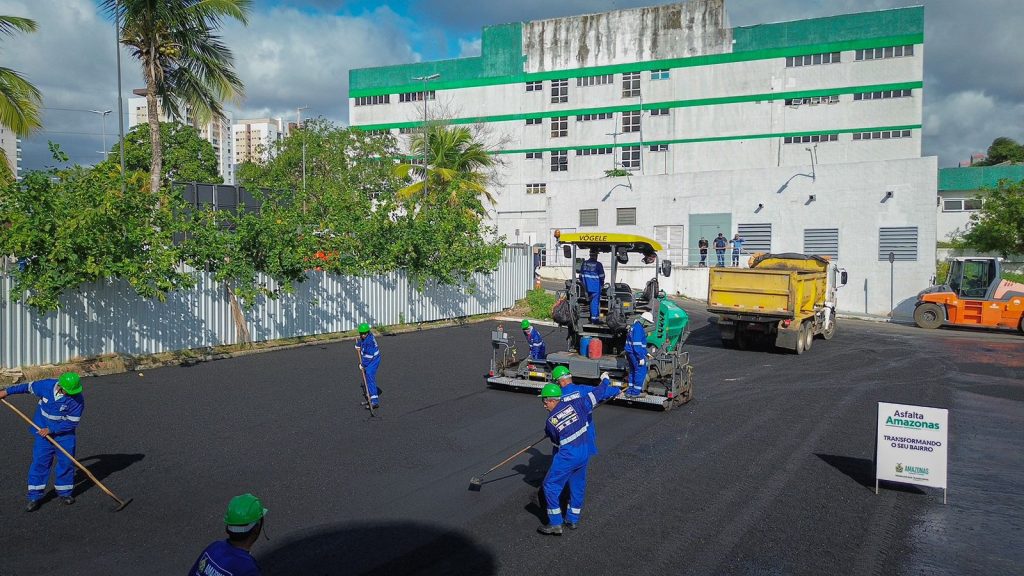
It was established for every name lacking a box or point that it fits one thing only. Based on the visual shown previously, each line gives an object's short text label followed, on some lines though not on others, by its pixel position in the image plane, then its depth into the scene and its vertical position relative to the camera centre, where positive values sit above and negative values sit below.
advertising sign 7.51 -2.11
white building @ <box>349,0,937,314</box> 32.19 +8.06
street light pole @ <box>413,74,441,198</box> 28.48 +3.75
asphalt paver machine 11.80 -1.52
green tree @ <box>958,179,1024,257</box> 37.53 +1.55
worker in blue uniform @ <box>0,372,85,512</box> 6.81 -1.75
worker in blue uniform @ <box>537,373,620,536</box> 6.27 -1.82
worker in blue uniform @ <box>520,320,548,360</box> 12.65 -1.70
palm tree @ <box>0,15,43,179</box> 15.05 +3.26
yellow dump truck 17.44 -1.35
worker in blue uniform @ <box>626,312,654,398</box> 10.74 -1.63
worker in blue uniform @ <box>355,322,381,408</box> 11.21 -1.72
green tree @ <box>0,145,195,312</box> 12.25 +0.28
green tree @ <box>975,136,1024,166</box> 70.13 +10.28
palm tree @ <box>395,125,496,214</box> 31.09 +4.30
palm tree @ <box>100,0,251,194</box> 17.91 +5.36
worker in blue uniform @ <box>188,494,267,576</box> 3.53 -1.54
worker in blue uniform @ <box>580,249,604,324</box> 12.49 -0.57
